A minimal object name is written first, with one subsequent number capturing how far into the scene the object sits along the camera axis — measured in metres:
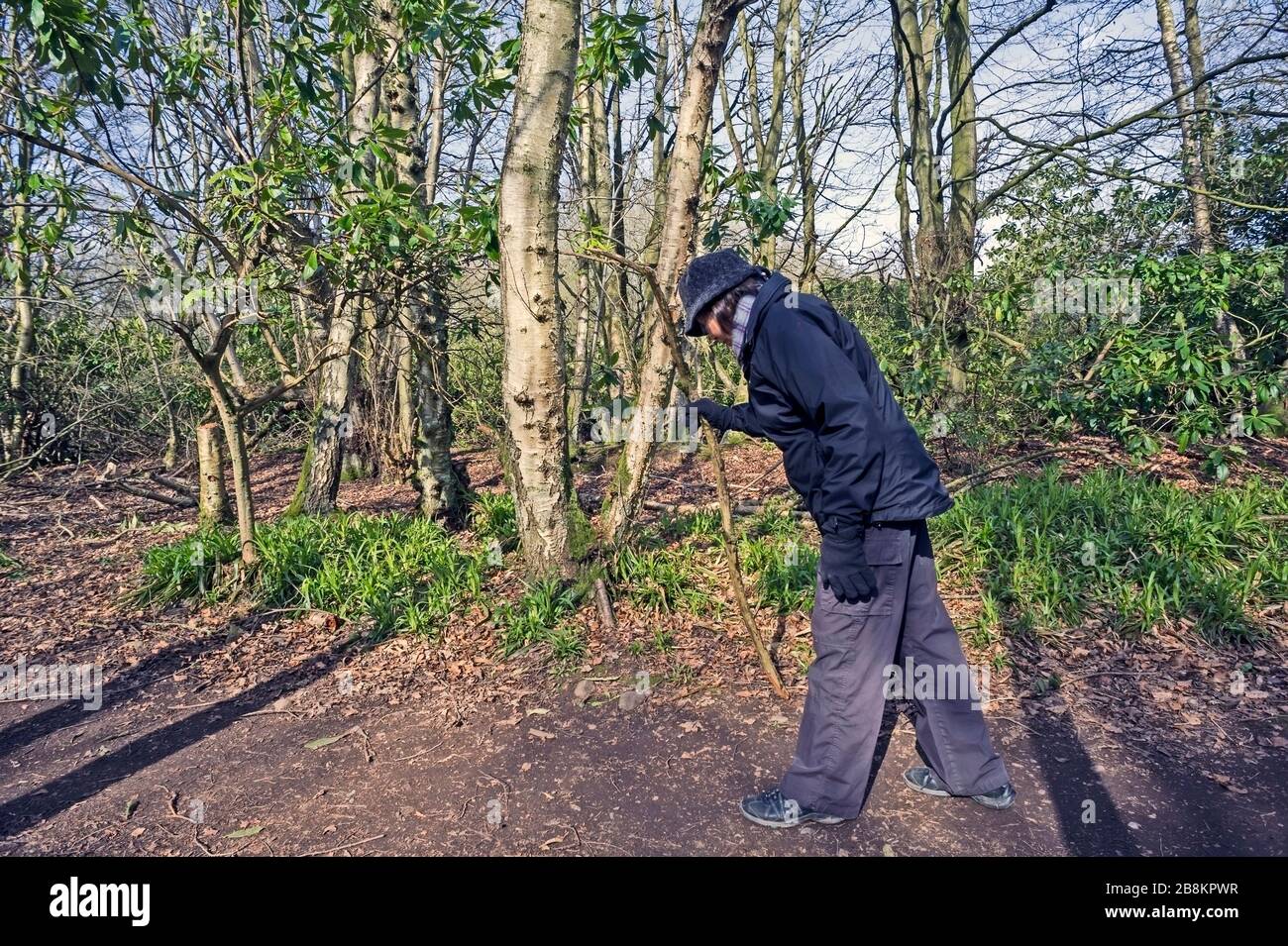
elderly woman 2.50
